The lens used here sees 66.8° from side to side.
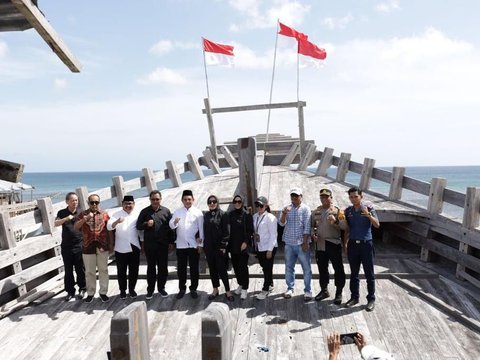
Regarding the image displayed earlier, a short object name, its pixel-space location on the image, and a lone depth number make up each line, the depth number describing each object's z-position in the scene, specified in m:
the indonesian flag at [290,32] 14.85
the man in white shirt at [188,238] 5.82
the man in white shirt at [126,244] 5.81
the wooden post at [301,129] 14.53
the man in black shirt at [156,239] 5.81
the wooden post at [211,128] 14.73
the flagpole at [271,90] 14.42
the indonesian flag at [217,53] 15.24
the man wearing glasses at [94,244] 5.80
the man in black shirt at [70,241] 5.91
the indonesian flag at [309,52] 14.86
